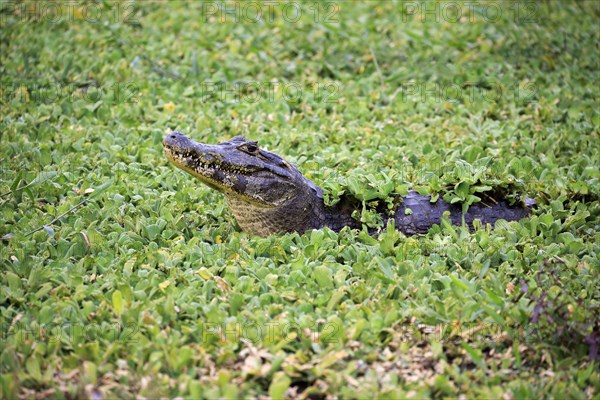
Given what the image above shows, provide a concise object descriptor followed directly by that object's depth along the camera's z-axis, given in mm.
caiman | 9430
